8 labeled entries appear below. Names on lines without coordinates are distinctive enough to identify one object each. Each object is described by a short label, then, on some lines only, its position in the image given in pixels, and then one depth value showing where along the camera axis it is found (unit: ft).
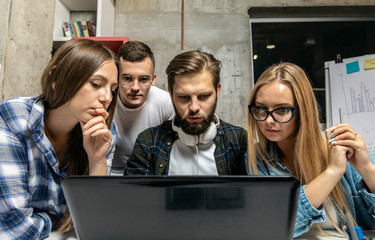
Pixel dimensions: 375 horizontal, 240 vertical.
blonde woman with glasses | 2.88
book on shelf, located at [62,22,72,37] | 8.35
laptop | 1.41
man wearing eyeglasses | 5.57
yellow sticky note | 7.48
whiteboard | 7.48
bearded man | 4.35
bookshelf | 7.68
